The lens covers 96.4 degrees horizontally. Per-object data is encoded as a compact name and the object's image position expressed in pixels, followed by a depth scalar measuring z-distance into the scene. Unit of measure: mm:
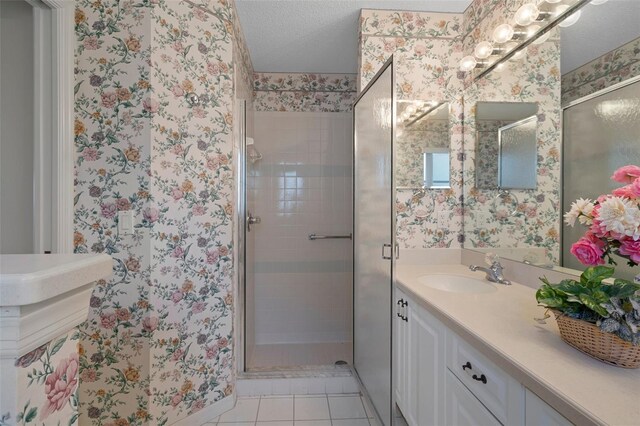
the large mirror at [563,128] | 977
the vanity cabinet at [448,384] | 718
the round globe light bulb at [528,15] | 1329
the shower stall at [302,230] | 2646
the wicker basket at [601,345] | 641
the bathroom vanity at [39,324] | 355
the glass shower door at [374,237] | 1365
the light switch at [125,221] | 1397
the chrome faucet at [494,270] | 1426
